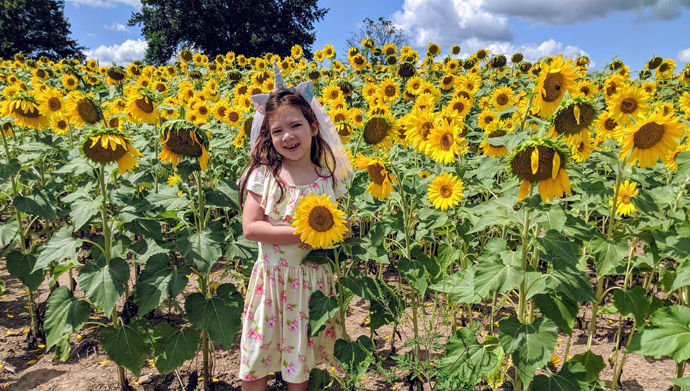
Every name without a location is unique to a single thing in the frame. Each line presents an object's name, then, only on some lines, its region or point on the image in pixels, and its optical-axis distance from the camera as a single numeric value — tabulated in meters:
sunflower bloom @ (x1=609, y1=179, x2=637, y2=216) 2.68
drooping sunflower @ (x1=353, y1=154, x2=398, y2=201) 2.17
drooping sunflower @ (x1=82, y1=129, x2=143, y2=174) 1.96
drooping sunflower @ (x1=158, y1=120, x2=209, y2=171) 2.00
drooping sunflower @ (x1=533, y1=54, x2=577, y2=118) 2.04
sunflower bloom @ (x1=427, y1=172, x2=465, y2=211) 2.32
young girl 2.18
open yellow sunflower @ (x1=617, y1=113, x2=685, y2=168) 1.77
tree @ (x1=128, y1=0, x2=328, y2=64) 27.27
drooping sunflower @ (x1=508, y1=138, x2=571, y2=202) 1.49
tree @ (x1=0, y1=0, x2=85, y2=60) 25.66
